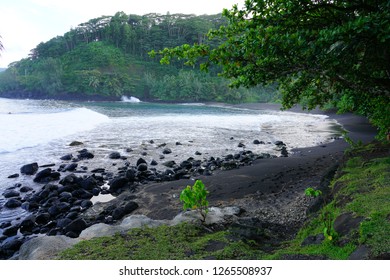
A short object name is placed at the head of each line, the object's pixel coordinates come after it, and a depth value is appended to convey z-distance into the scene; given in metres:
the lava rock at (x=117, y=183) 11.60
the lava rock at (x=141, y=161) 15.05
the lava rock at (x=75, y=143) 20.25
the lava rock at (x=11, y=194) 10.61
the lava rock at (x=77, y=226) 7.86
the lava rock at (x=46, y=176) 12.62
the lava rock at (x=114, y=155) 16.91
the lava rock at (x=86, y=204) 9.95
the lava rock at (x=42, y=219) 8.73
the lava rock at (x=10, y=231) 7.95
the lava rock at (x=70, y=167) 14.25
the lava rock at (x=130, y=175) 12.36
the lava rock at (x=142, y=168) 13.94
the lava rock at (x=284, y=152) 16.64
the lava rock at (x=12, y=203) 9.72
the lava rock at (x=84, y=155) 16.77
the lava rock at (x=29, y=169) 13.44
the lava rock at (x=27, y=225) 8.19
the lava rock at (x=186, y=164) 14.37
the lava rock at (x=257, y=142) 21.64
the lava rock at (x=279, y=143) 20.62
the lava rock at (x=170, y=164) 15.01
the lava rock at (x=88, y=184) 11.60
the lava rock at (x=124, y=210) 8.72
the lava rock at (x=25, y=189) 11.26
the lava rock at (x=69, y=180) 11.92
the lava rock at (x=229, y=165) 13.85
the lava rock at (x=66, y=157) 16.28
